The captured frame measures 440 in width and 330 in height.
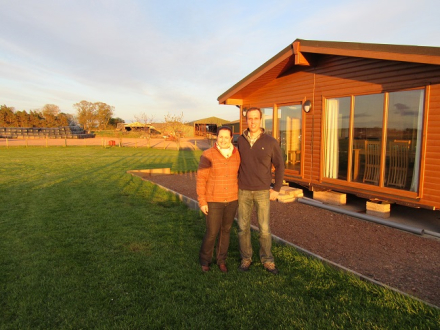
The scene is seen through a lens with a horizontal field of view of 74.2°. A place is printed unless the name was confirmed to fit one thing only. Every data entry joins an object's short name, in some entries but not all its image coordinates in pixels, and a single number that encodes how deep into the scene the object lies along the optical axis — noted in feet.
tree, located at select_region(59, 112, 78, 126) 216.86
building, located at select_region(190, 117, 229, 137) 160.04
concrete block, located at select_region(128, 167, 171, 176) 38.11
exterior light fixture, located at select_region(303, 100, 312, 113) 23.00
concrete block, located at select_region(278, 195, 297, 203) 22.79
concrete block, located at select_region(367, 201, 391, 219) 18.13
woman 10.98
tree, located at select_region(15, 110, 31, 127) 171.89
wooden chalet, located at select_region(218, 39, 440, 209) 16.30
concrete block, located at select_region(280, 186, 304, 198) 23.15
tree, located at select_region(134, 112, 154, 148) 127.47
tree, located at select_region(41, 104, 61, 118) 222.77
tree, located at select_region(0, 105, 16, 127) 169.17
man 11.14
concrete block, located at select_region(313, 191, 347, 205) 21.33
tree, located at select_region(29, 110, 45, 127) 175.11
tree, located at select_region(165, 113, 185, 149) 103.04
